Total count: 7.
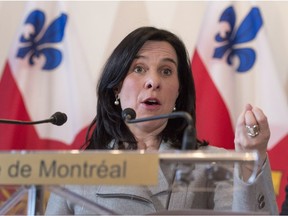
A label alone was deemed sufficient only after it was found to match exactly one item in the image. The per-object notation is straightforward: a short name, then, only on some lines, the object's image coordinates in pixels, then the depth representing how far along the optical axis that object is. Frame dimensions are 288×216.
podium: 2.62
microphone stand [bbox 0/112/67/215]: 2.66
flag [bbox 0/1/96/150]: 3.81
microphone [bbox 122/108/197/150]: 2.71
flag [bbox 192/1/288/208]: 3.67
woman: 2.90
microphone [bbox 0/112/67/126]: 2.91
